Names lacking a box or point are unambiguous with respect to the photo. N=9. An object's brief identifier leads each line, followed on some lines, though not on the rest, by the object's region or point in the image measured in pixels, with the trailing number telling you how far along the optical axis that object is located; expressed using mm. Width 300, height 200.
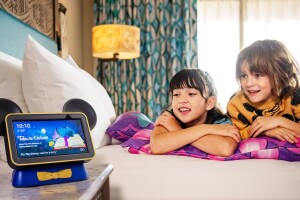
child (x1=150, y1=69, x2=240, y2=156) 1229
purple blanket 1195
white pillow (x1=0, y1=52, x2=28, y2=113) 1266
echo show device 699
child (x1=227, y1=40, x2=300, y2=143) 1231
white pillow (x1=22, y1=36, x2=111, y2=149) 1318
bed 1106
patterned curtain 4051
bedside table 624
